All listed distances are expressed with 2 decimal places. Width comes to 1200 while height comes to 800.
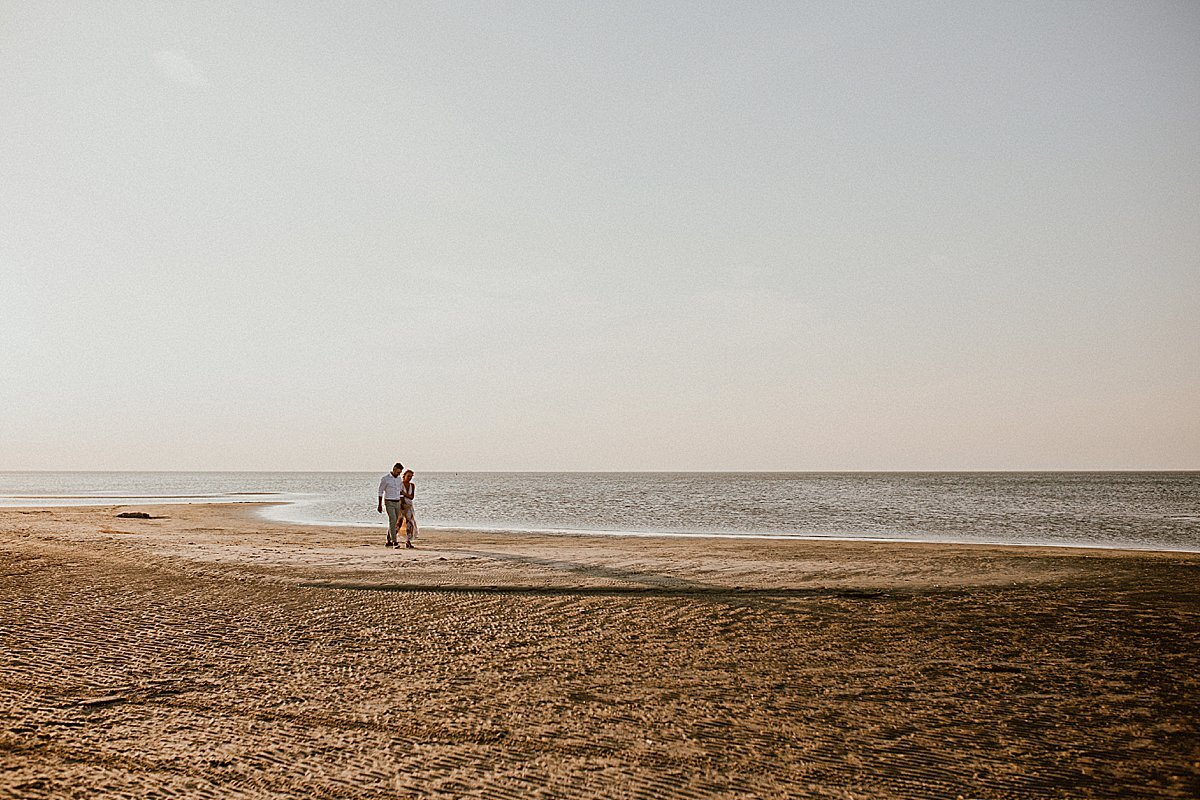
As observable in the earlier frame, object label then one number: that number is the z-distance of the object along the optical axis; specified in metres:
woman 16.41
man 16.41
